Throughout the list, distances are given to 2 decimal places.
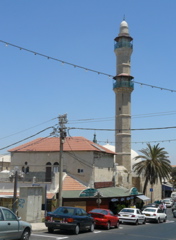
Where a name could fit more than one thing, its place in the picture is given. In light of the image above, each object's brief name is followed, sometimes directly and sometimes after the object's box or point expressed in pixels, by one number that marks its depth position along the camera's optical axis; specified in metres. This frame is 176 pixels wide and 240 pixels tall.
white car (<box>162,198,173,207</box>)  54.22
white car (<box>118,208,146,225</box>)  24.75
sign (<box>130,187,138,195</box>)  37.03
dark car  16.73
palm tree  45.31
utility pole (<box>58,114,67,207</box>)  23.02
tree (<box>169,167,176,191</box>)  87.30
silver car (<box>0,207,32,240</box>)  11.66
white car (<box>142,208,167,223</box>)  27.81
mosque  51.22
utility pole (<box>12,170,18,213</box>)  21.56
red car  20.47
